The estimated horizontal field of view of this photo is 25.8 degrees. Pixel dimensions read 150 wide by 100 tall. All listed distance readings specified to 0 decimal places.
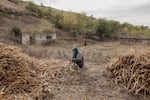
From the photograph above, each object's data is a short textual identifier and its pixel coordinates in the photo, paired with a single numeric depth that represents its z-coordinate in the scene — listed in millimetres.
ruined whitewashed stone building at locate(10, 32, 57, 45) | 26188
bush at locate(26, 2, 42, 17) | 43500
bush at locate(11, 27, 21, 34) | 26800
